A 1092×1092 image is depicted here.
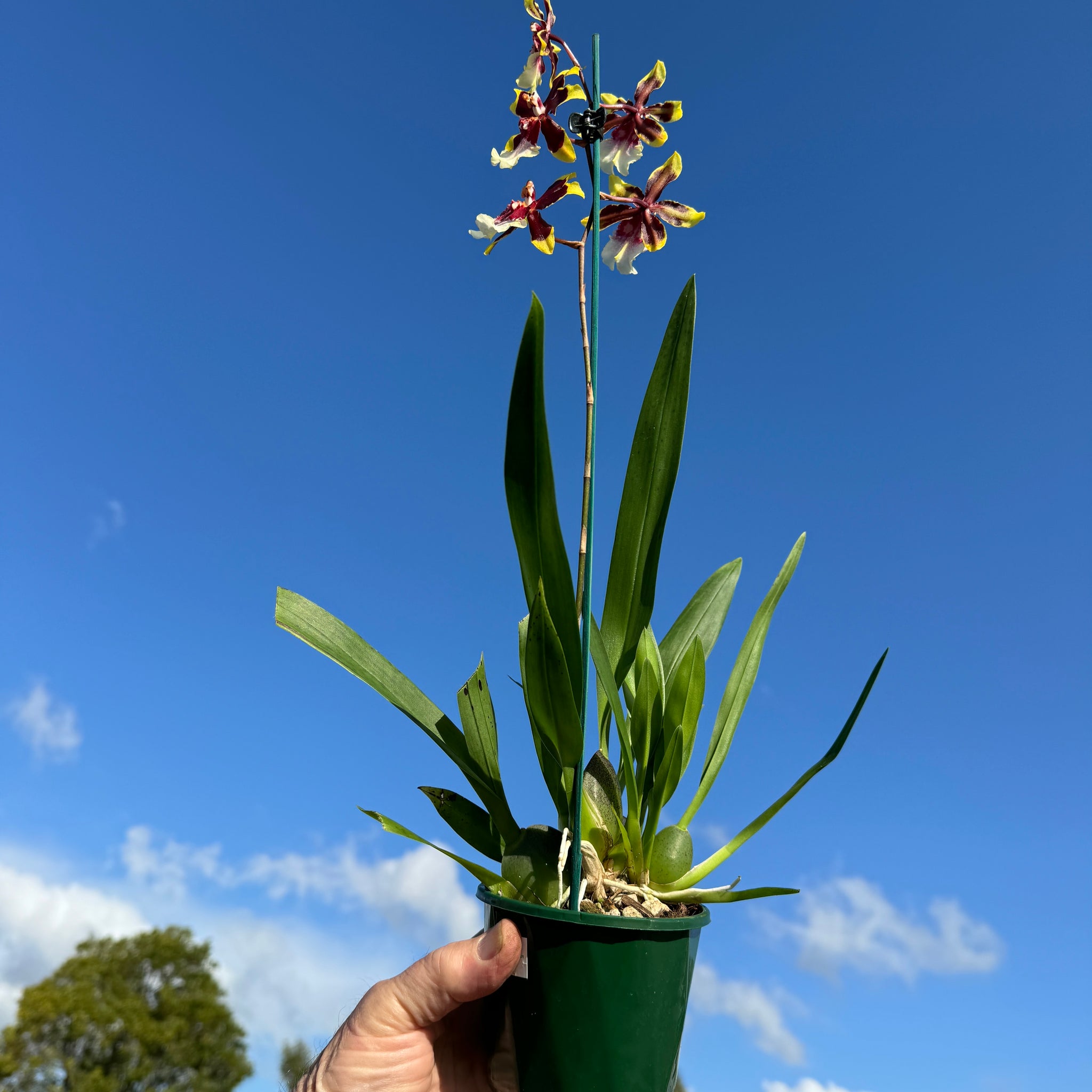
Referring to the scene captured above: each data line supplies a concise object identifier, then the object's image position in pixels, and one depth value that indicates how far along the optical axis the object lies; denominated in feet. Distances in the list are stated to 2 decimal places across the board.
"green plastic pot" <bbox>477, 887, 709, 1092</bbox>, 1.46
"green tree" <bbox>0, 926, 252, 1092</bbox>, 26.01
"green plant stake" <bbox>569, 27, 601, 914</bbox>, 1.50
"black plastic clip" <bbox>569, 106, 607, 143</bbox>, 1.63
